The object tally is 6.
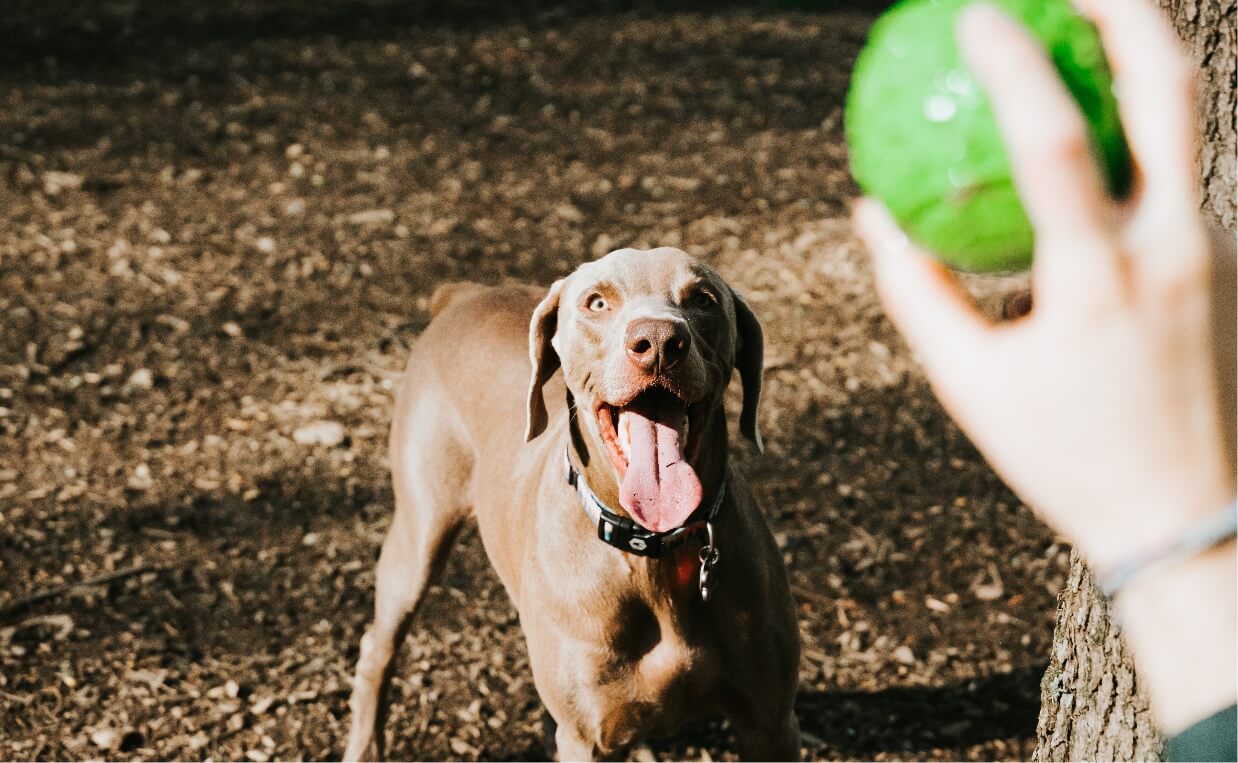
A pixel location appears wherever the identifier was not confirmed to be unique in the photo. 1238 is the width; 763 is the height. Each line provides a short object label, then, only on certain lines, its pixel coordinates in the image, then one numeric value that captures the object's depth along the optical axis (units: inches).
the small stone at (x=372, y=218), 299.3
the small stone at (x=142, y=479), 218.8
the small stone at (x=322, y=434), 231.3
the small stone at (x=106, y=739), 169.9
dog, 122.5
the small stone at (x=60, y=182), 312.7
